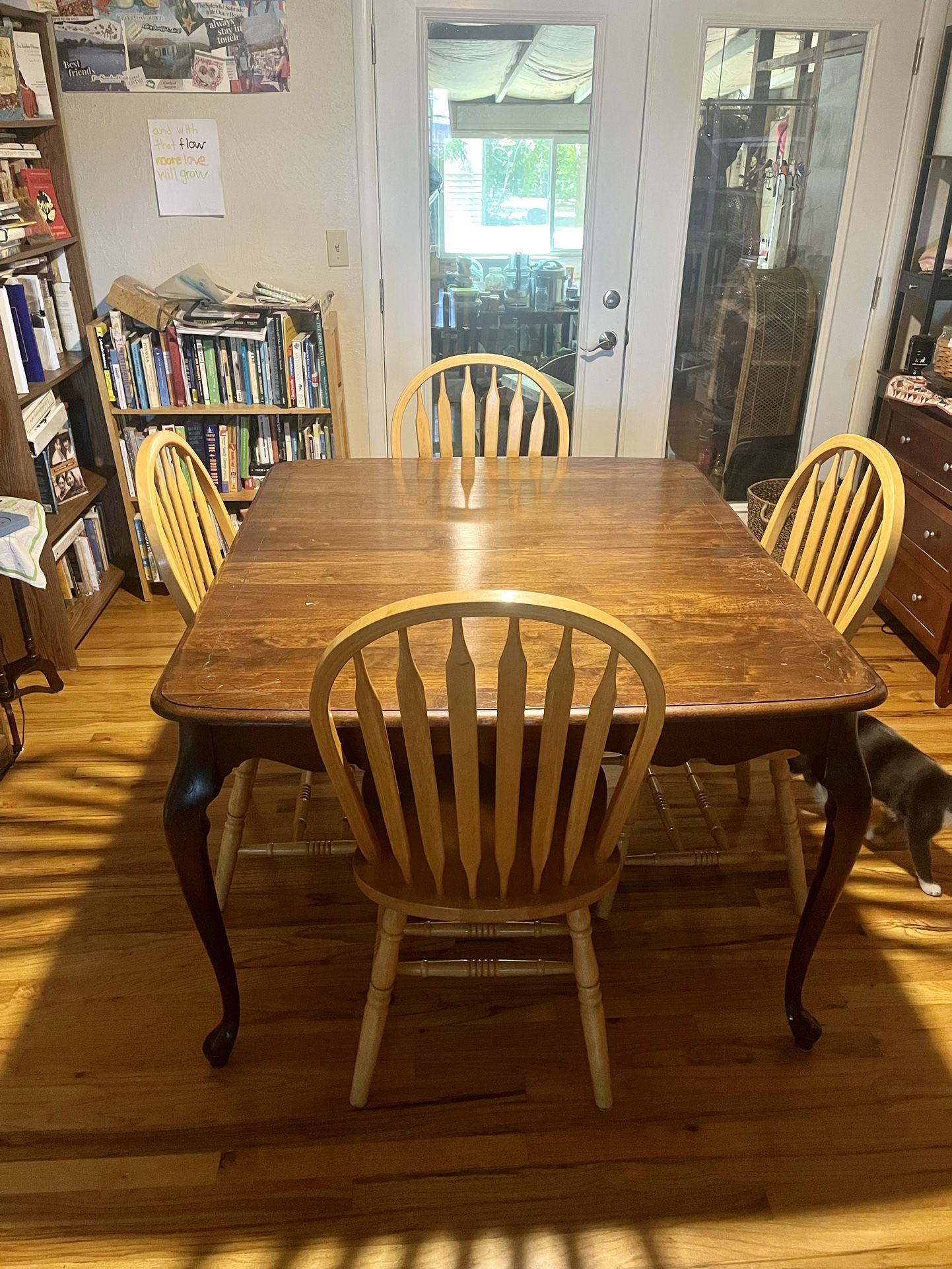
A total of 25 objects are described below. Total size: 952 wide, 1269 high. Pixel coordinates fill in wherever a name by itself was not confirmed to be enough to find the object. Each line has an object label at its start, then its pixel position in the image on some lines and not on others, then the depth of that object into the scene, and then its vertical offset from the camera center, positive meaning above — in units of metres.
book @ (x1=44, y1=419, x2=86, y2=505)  2.83 -0.81
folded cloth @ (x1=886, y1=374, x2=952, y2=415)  2.66 -0.56
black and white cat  1.84 -1.12
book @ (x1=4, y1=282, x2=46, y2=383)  2.52 -0.38
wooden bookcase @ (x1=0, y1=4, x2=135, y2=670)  2.48 -0.73
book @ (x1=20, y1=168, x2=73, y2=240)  2.72 -0.03
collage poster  2.68 +0.38
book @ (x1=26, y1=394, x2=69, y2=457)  2.62 -0.66
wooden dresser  2.59 -0.94
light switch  2.98 -0.19
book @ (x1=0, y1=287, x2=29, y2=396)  2.43 -0.40
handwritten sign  2.82 +0.06
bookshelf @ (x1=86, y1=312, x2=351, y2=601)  2.91 -0.67
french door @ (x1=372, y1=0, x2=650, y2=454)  2.77 +0.02
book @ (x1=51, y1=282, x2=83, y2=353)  2.87 -0.38
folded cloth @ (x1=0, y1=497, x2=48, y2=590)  1.99 -0.74
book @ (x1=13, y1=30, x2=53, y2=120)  2.58 +0.29
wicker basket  3.14 -1.00
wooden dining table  1.27 -0.63
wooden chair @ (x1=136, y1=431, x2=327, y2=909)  1.64 -0.63
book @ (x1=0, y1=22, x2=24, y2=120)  2.48 +0.26
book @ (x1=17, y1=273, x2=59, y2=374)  2.64 -0.36
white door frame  2.79 -0.12
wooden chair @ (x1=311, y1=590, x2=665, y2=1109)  1.08 -0.78
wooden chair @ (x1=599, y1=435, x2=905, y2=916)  1.62 -0.65
